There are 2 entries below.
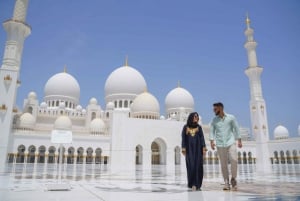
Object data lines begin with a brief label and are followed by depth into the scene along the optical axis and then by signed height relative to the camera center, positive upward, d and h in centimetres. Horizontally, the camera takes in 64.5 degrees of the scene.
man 416 +19
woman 404 -4
